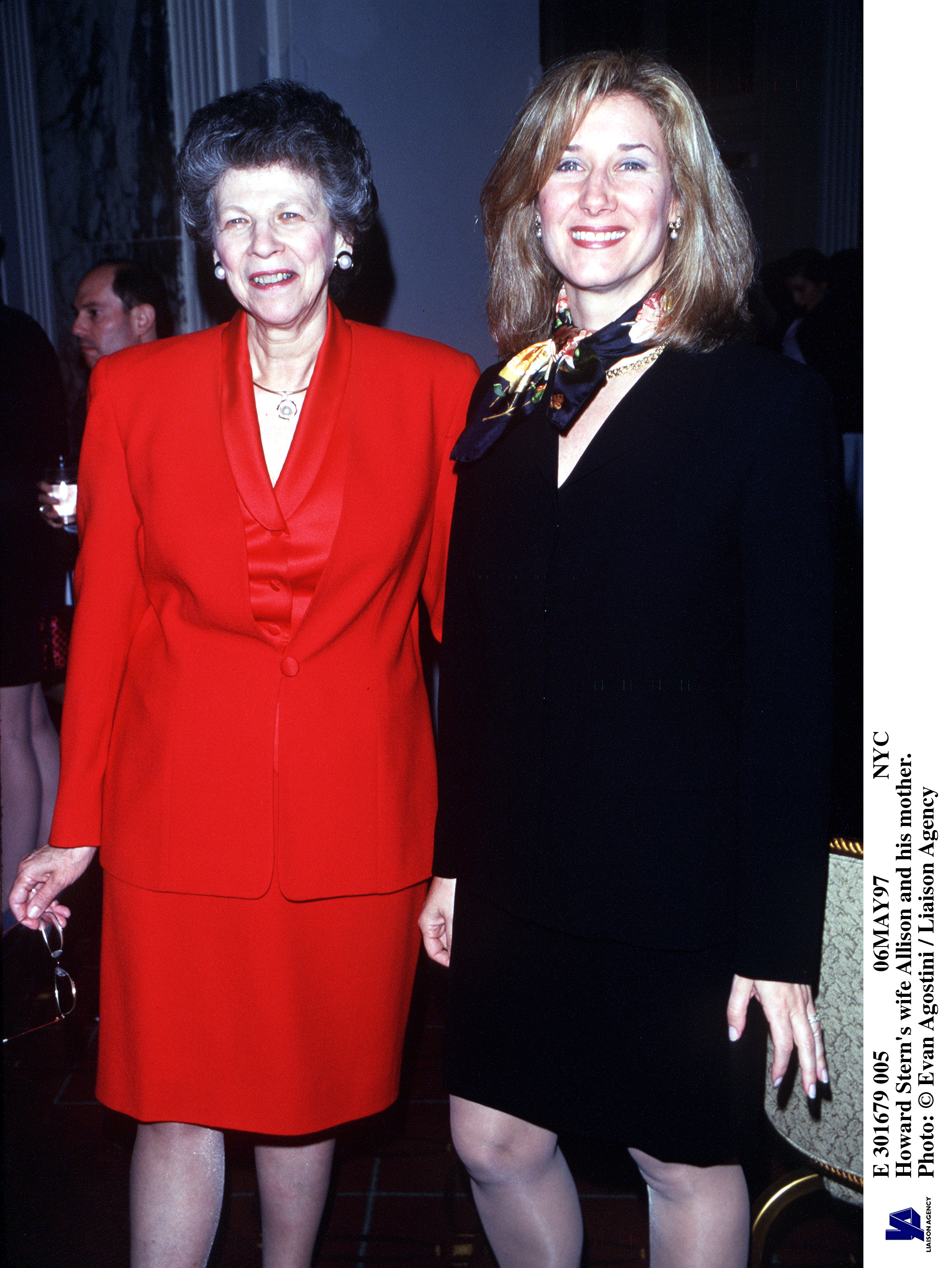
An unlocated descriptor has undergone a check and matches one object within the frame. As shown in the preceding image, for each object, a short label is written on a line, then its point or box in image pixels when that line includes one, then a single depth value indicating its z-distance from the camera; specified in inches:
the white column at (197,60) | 102.8
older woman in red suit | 62.1
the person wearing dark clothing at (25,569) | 114.8
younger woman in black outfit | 51.9
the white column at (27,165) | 136.3
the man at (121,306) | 115.3
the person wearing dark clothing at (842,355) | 135.4
